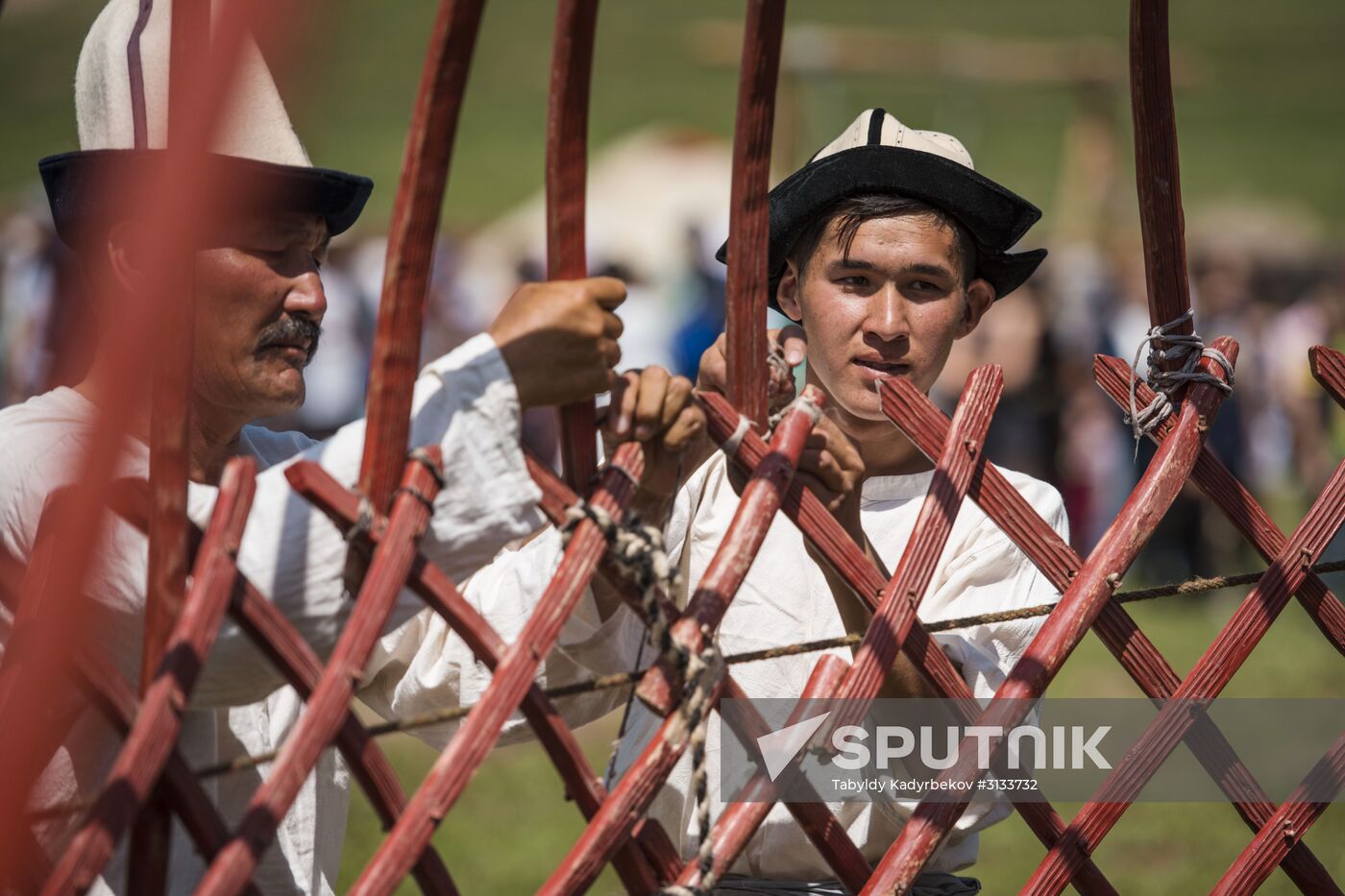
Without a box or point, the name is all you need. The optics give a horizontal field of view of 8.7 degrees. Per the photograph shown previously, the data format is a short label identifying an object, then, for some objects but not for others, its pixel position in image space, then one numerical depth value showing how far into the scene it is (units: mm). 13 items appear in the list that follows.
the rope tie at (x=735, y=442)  7024
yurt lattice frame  6812
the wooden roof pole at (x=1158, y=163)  7111
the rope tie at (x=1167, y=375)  7156
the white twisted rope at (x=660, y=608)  6952
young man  7221
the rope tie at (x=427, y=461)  6887
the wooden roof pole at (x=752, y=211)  7021
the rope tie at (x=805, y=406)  7035
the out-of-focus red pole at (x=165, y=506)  6820
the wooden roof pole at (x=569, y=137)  6939
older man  6902
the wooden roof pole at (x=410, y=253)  6870
